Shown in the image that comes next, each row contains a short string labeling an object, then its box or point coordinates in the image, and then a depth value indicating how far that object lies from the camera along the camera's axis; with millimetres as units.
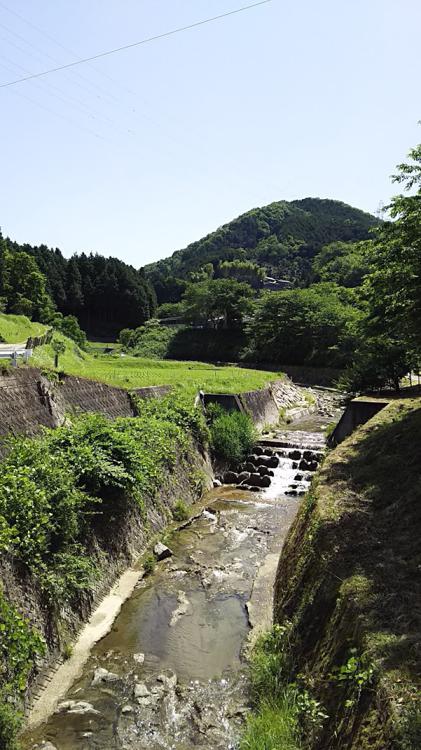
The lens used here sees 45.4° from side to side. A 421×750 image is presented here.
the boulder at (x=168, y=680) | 7555
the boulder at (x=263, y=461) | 20469
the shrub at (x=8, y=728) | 5555
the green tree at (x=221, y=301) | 56500
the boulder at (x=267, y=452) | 21391
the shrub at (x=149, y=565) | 11234
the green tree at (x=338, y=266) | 70250
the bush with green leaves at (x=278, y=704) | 5605
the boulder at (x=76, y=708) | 6902
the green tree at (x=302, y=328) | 45469
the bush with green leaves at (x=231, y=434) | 20250
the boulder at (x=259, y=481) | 18672
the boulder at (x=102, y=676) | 7599
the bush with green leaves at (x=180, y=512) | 14680
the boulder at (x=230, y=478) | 19234
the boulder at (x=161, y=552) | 12016
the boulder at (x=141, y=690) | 7309
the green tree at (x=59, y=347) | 17867
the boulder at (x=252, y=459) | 20672
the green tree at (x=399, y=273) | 9719
